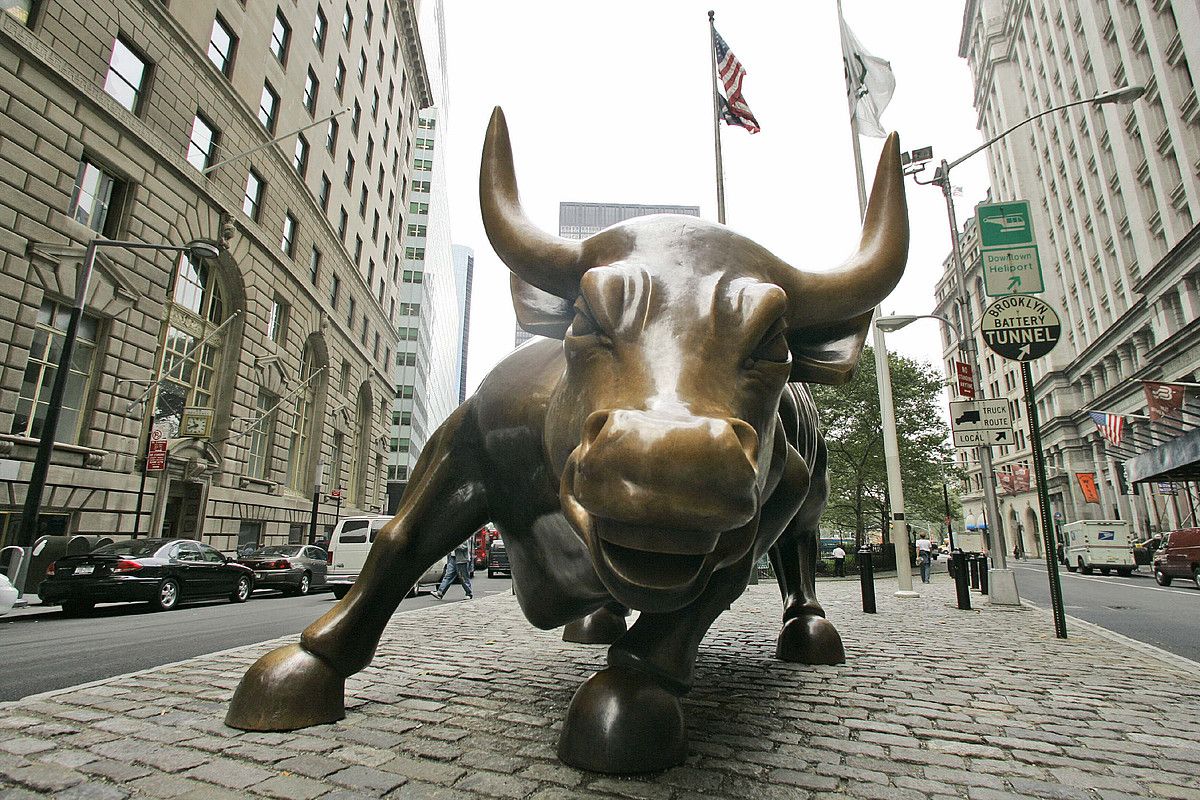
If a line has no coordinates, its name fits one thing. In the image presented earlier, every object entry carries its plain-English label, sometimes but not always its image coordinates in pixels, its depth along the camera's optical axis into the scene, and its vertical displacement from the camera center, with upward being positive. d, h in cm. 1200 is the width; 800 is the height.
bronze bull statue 160 +29
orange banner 3672 +353
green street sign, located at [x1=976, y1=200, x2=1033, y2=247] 829 +416
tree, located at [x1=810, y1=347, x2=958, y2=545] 3044 +519
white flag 1414 +1014
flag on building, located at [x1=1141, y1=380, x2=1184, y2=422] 2197 +519
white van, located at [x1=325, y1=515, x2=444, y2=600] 1451 -22
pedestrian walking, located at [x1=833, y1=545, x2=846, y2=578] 2372 -71
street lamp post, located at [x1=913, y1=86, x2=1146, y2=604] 1078 +405
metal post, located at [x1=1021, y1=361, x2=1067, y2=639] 669 +32
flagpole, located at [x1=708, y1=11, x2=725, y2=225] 1156 +819
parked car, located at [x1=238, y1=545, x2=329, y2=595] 1588 -77
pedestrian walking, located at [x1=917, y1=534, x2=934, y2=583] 2063 -26
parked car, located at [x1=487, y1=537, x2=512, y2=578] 2762 -85
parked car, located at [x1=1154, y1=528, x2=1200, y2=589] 1728 -18
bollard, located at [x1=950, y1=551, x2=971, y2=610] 1020 -57
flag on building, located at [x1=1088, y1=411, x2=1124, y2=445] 2422 +475
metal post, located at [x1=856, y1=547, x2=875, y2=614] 944 -50
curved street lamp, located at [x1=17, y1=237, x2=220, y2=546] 1217 +200
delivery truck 2577 +12
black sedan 1087 -74
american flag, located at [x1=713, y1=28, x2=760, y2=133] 1294 +890
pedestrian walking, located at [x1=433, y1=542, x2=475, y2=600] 1292 -68
